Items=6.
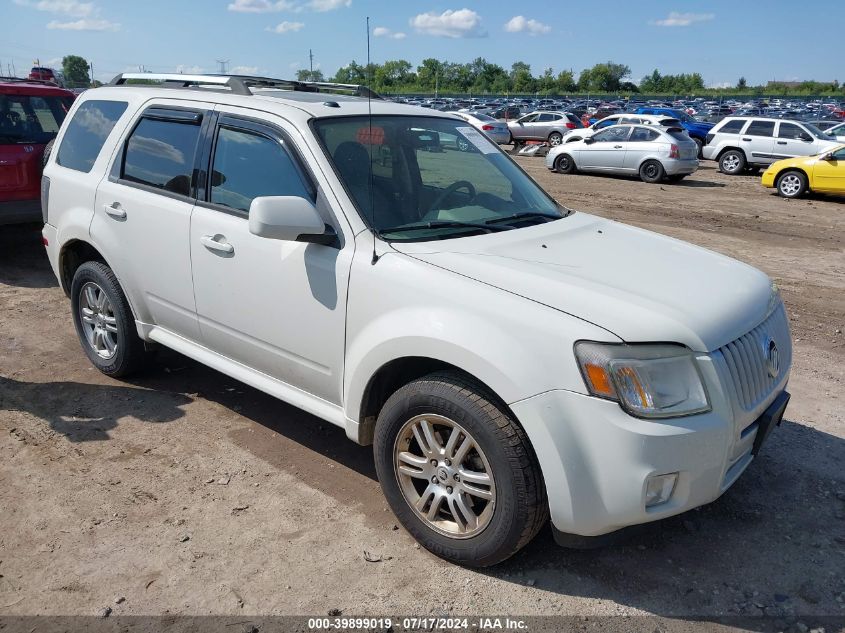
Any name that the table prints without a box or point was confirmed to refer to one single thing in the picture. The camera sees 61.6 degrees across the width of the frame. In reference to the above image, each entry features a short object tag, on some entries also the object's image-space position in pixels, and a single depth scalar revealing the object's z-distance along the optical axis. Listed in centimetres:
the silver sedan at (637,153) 1888
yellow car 1545
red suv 769
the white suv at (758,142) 1998
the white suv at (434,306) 267
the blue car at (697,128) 2960
